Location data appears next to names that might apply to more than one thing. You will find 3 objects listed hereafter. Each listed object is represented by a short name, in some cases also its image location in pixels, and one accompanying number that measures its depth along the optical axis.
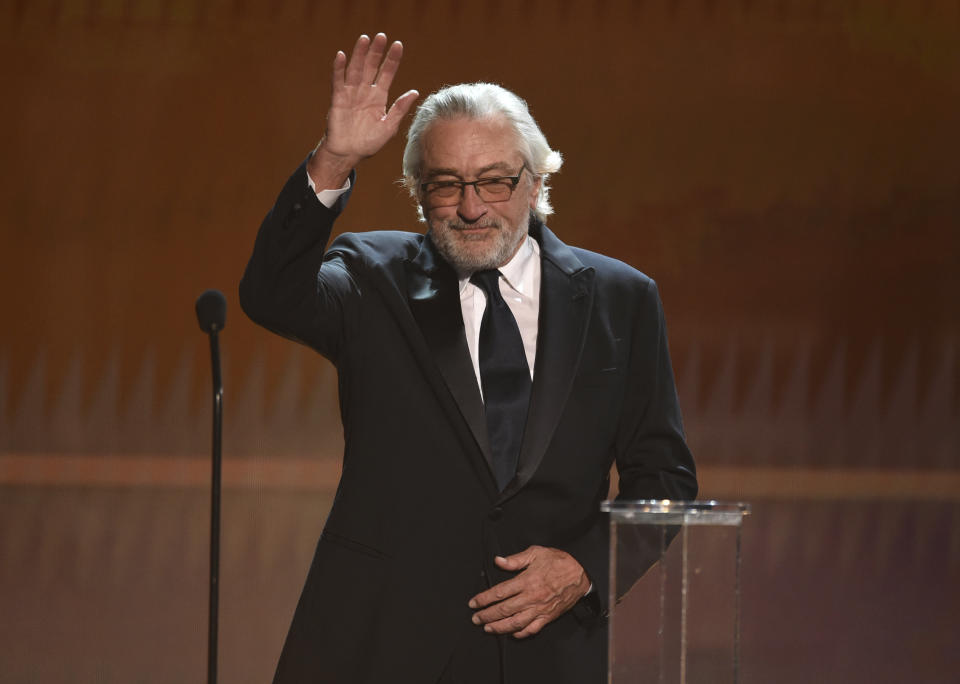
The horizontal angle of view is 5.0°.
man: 13.21
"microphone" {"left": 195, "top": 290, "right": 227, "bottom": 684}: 13.20
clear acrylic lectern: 12.87
